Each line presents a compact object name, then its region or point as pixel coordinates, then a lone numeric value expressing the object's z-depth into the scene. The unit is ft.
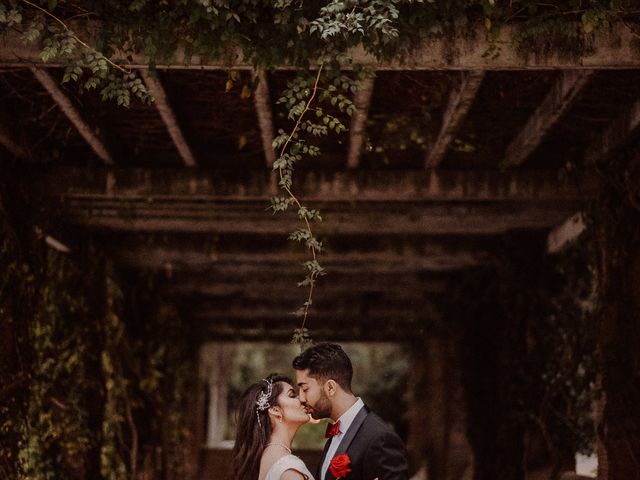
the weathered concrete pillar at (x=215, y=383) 75.36
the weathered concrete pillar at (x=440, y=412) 41.06
